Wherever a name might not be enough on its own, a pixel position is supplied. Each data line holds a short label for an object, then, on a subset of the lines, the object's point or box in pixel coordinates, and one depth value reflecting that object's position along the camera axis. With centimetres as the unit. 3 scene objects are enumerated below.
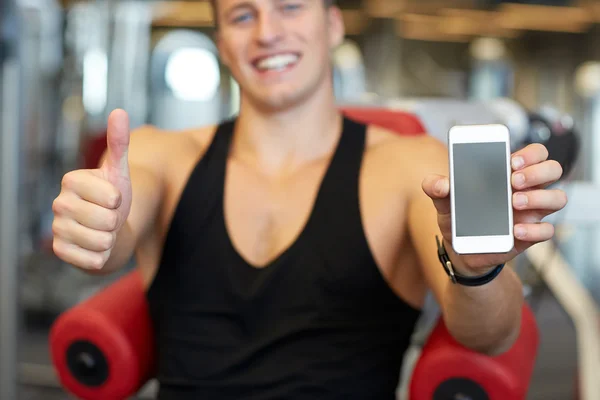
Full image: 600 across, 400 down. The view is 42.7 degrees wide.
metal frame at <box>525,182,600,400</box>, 158
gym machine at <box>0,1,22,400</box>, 173
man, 116
